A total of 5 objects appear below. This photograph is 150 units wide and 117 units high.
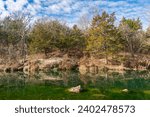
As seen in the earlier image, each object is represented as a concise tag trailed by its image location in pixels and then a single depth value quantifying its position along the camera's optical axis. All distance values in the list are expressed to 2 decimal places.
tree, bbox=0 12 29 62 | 27.83
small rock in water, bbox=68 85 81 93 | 8.67
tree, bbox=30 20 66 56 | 25.75
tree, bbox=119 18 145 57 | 26.62
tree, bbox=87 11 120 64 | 23.60
